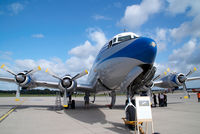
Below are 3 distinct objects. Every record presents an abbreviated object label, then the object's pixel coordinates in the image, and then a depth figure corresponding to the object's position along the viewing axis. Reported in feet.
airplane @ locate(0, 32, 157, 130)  20.50
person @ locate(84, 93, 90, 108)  48.95
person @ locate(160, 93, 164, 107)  51.49
